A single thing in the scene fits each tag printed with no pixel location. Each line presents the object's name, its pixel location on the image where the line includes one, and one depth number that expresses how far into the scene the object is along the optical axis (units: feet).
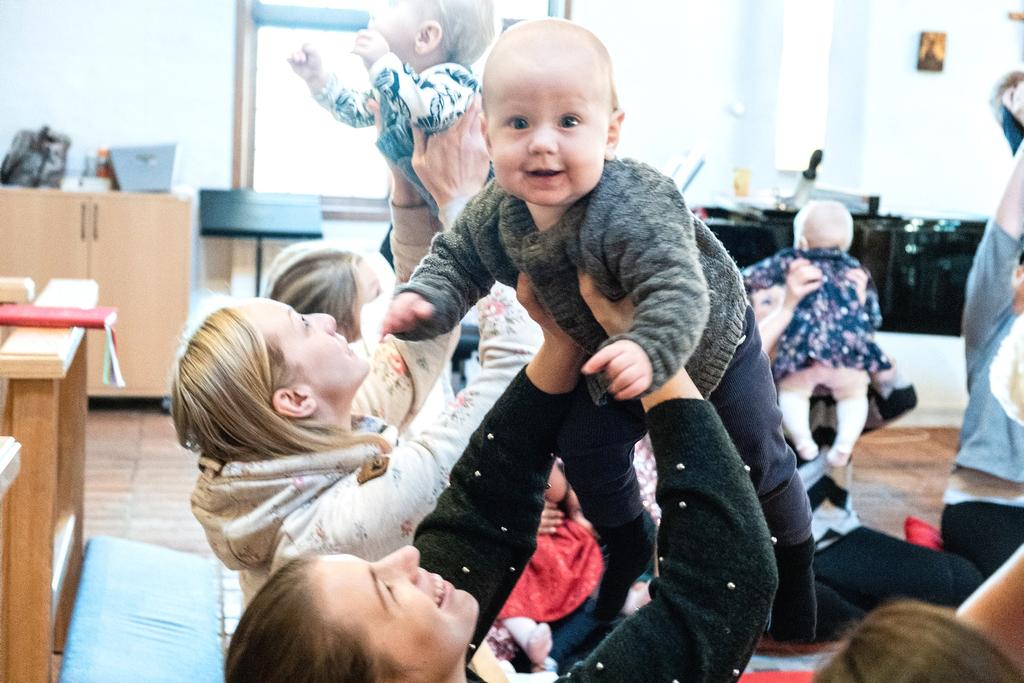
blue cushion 8.55
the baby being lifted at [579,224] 4.09
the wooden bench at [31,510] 6.95
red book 7.55
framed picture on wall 24.22
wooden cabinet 21.68
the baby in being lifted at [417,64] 6.75
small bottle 22.86
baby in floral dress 13.47
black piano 18.30
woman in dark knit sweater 3.86
